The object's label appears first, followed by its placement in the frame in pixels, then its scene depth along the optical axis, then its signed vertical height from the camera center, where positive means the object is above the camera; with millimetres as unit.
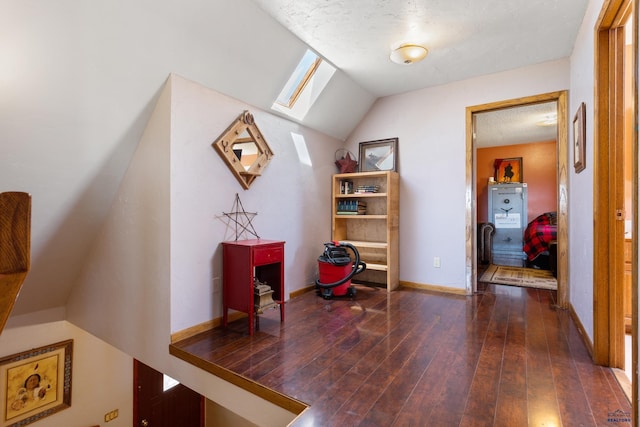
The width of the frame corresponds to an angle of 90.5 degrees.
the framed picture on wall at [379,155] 4172 +820
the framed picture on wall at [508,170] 6586 +957
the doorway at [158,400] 4113 -2515
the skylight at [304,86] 3354 +1426
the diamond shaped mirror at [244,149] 2770 +613
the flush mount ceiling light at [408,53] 2842 +1475
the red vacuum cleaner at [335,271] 3482 -617
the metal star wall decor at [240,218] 2893 -24
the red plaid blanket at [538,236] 5355 -361
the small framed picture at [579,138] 2406 +617
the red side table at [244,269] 2527 -443
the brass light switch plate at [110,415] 3803 -2415
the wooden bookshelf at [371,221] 3914 -78
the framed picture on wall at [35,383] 3217 -1786
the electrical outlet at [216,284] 2697 -590
